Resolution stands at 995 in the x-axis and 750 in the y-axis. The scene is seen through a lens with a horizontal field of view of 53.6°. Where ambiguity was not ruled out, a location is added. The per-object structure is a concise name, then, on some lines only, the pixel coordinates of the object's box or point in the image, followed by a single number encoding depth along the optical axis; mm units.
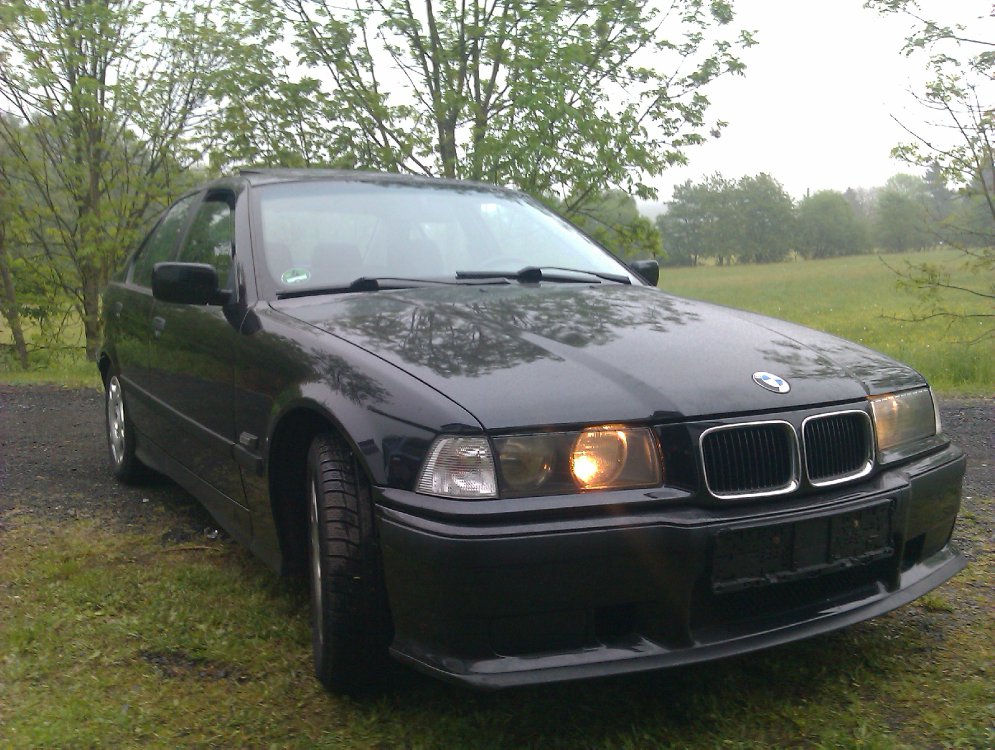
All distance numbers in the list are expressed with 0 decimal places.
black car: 2266
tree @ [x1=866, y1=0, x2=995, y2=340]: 10320
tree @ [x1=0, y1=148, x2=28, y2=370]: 12992
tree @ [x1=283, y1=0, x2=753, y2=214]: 9023
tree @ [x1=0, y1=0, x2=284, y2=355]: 11758
